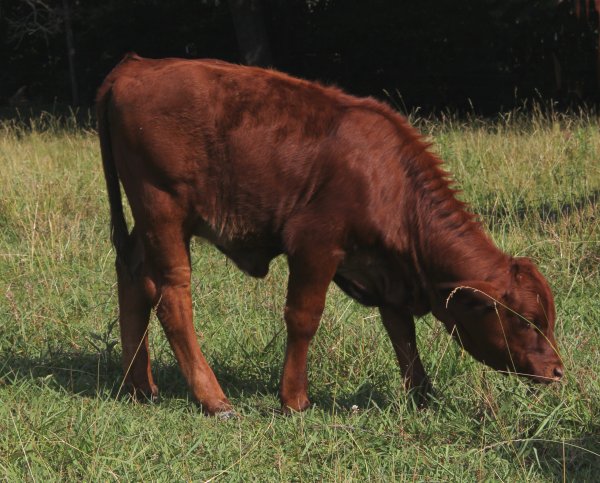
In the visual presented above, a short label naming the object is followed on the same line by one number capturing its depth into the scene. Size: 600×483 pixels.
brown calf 4.34
